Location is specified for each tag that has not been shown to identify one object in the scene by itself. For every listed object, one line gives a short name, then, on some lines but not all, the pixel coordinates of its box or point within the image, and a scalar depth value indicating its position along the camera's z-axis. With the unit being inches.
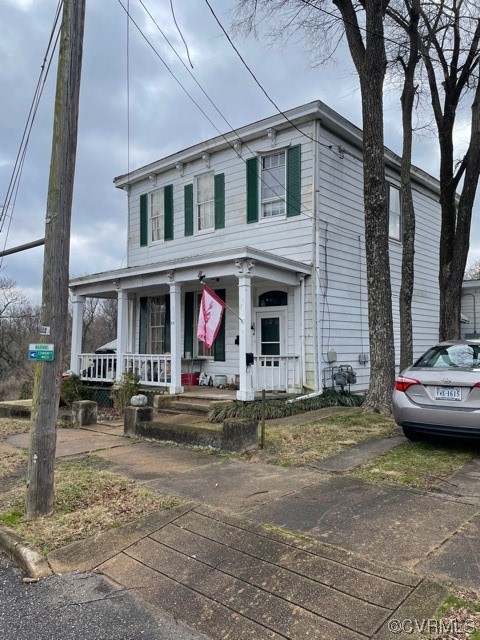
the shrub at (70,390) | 511.2
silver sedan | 228.8
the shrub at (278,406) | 364.5
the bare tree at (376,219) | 374.3
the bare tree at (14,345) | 1263.5
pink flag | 386.0
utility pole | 175.3
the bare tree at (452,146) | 470.7
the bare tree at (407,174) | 425.4
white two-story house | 437.7
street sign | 175.5
